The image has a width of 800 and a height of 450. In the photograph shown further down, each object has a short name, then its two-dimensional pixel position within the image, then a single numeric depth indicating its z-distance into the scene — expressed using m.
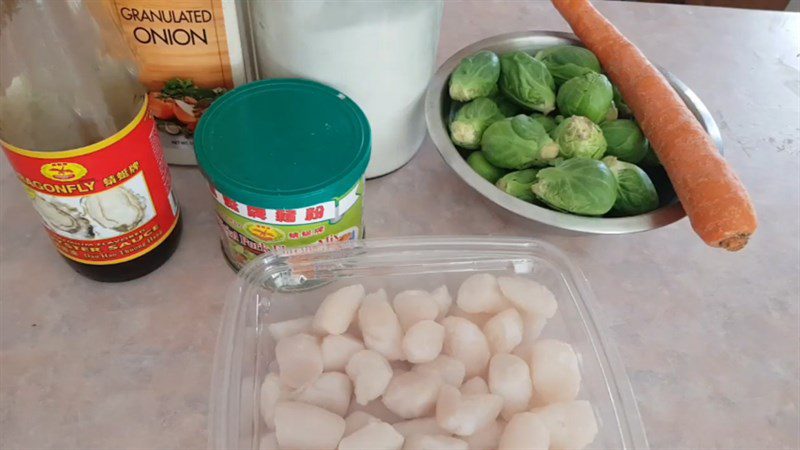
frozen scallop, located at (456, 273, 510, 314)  0.58
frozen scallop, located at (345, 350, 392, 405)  0.53
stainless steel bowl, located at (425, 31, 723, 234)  0.65
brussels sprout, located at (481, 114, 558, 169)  0.69
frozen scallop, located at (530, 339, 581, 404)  0.54
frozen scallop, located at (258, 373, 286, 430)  0.52
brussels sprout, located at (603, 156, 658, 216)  0.69
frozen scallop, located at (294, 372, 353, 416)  0.53
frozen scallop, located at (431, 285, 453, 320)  0.59
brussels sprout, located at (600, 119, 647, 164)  0.73
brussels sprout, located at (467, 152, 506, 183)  0.72
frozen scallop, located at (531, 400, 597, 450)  0.51
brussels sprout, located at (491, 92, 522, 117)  0.78
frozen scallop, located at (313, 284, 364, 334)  0.56
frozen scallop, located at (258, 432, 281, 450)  0.50
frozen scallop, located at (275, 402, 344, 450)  0.49
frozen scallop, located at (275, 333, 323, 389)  0.53
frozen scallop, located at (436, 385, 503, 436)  0.50
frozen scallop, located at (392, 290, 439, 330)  0.57
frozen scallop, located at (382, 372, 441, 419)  0.52
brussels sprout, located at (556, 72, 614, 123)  0.71
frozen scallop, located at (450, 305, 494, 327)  0.59
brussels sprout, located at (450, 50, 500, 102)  0.74
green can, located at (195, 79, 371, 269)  0.58
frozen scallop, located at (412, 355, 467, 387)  0.54
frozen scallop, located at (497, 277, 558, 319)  0.58
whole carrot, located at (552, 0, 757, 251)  0.64
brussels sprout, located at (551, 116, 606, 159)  0.69
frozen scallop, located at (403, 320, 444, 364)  0.54
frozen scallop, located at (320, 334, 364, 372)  0.55
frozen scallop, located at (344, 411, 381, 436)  0.51
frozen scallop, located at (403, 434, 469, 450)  0.49
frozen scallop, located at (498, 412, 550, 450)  0.49
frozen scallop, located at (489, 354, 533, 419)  0.53
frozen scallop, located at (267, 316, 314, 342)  0.57
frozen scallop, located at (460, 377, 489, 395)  0.53
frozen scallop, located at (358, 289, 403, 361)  0.55
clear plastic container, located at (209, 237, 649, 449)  0.54
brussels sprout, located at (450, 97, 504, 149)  0.72
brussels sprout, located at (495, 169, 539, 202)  0.69
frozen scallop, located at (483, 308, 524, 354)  0.56
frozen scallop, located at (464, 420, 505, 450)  0.51
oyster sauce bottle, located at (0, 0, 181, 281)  0.54
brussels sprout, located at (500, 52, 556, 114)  0.74
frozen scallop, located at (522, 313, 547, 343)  0.58
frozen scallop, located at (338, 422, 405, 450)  0.48
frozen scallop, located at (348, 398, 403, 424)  0.54
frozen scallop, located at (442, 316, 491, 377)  0.55
